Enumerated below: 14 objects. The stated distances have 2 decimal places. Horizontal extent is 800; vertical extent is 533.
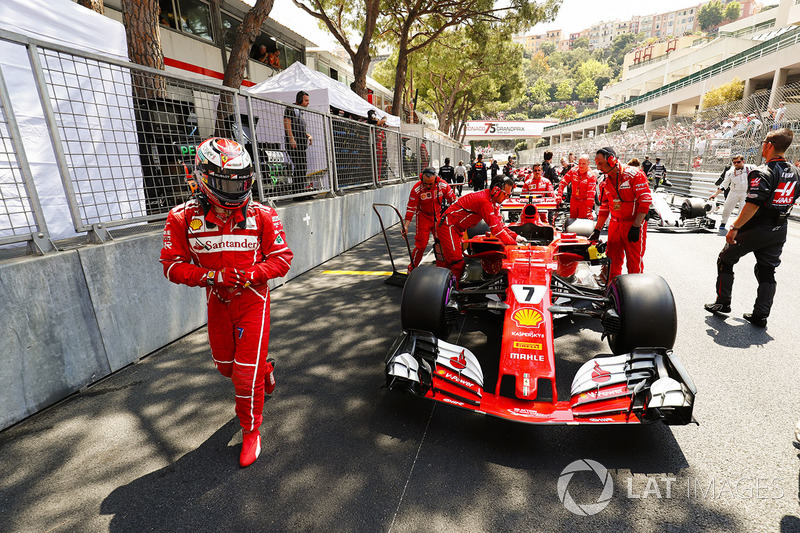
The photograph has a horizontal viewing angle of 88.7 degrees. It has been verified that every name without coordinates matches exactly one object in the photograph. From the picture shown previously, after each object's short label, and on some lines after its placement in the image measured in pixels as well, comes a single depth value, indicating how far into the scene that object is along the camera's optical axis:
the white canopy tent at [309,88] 9.05
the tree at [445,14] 15.14
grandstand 22.48
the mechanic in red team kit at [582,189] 7.52
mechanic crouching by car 4.45
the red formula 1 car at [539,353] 2.38
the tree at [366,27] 12.77
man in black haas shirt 3.92
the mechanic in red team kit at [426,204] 6.12
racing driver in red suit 2.32
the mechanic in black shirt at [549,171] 10.90
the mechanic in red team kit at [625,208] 4.84
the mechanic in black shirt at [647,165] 16.75
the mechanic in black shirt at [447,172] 13.59
